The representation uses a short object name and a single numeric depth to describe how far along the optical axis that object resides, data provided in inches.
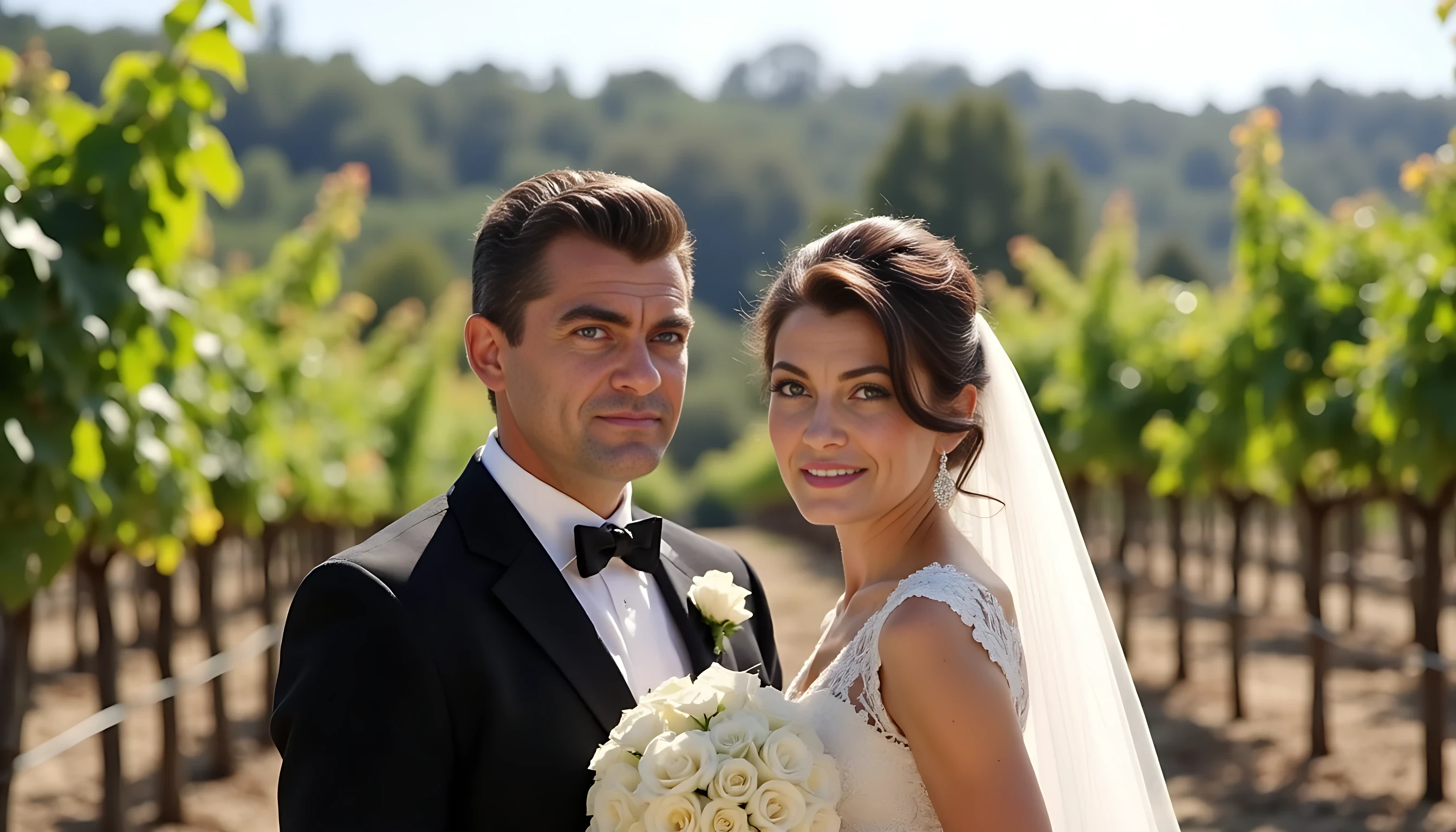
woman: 108.7
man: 100.7
